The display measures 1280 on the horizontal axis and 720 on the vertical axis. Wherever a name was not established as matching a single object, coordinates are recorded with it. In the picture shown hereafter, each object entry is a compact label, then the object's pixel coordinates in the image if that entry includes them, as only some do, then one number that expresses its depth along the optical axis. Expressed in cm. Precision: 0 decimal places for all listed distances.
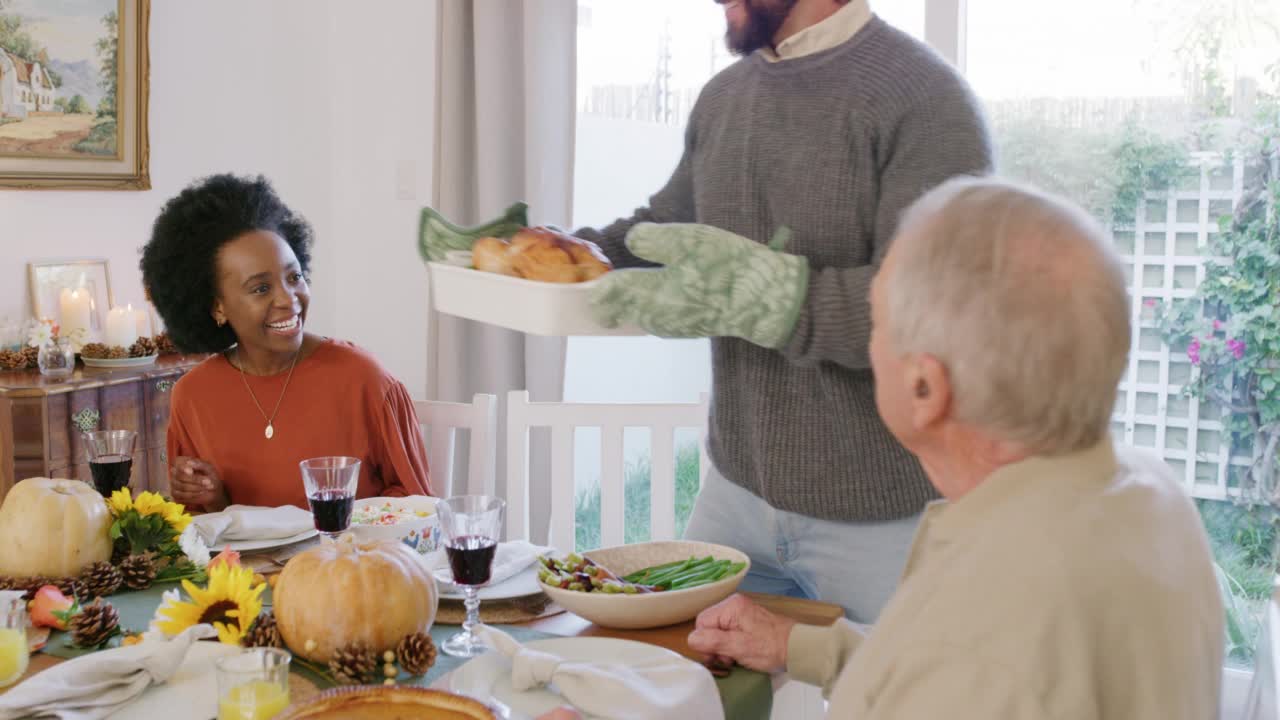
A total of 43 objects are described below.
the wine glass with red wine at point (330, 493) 158
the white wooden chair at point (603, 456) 219
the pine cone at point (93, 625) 138
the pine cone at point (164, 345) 341
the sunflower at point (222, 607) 135
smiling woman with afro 228
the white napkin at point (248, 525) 177
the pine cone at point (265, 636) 134
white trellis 306
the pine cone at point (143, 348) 325
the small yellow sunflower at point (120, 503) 169
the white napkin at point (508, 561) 161
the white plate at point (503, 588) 154
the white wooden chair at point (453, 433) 230
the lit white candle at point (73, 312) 335
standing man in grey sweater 144
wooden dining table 127
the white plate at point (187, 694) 120
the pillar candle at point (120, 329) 329
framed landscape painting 329
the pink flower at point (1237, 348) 306
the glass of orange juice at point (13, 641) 127
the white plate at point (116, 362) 319
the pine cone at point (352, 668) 126
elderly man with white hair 83
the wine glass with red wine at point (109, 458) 180
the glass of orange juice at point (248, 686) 111
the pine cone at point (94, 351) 319
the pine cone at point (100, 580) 157
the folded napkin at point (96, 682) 118
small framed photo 335
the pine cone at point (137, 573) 160
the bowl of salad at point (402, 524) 171
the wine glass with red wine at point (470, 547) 137
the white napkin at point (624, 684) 118
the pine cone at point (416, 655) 127
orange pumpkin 129
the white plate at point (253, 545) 175
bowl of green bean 141
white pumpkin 159
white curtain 351
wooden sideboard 286
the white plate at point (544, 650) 122
